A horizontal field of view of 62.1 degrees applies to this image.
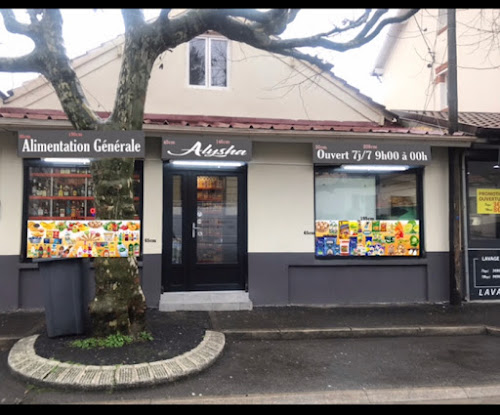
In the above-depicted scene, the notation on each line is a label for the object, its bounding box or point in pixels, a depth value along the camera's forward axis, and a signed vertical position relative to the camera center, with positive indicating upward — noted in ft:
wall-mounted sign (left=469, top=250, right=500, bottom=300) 24.84 -3.37
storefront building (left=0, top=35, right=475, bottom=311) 21.99 +1.17
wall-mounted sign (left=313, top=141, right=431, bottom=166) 21.70 +3.57
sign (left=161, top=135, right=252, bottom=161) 20.49 +3.62
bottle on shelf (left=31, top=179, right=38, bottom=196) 22.75 +1.88
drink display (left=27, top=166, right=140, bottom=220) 22.80 +1.62
